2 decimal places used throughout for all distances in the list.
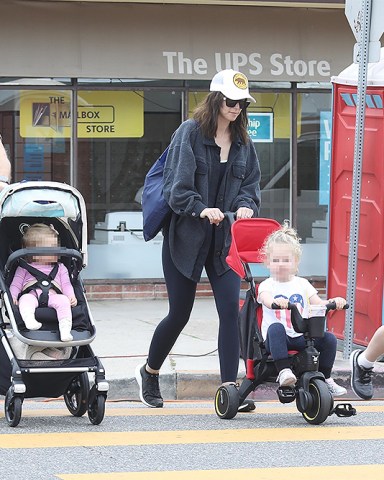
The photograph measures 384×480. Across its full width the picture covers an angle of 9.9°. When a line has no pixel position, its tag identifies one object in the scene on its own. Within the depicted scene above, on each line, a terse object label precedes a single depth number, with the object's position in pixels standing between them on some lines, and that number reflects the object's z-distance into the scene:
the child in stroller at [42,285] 12.65
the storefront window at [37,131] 23.32
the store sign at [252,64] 23.44
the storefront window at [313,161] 24.61
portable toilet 16.86
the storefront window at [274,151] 24.46
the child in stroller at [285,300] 12.69
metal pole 16.68
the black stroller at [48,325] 12.47
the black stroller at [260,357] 12.60
